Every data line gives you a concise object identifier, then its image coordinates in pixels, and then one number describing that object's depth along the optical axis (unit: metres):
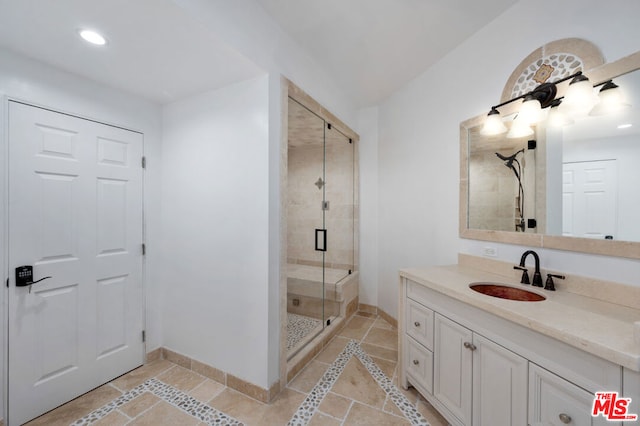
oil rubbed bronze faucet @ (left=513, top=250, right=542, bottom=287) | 1.59
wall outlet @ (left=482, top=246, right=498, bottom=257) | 1.96
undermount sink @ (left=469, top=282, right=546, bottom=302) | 1.62
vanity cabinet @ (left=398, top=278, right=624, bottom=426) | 0.98
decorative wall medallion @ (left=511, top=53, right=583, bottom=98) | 1.53
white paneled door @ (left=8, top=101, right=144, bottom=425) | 1.67
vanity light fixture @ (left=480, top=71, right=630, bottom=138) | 1.35
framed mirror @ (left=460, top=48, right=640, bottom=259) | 1.31
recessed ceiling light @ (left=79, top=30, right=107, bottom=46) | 1.45
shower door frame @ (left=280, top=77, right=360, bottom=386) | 2.00
